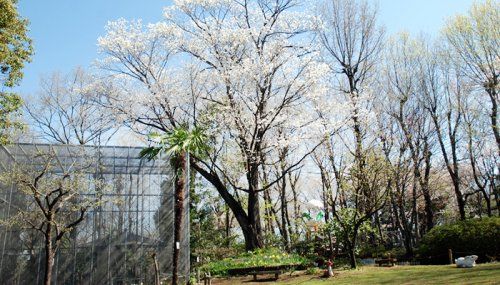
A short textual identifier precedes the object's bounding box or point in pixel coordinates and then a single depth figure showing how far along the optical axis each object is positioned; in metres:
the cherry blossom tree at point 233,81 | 17.28
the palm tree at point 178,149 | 13.76
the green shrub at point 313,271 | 14.60
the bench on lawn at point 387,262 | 15.55
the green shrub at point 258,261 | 15.38
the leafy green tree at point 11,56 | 12.30
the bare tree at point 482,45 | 19.47
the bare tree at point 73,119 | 24.63
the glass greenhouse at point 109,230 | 16.77
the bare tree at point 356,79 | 16.53
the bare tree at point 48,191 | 13.66
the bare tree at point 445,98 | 22.39
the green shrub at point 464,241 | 14.77
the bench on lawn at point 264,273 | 14.61
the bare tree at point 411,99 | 22.62
